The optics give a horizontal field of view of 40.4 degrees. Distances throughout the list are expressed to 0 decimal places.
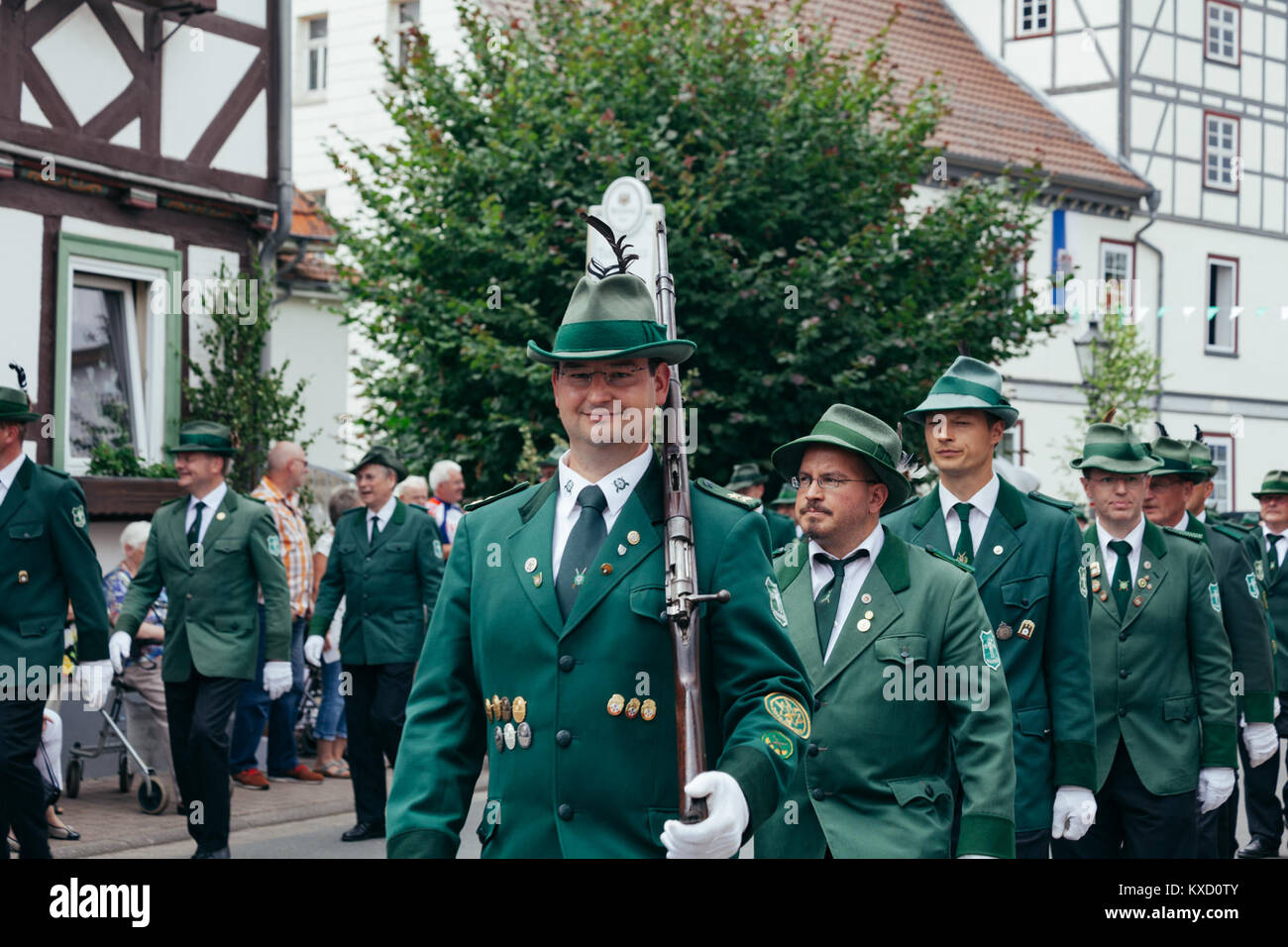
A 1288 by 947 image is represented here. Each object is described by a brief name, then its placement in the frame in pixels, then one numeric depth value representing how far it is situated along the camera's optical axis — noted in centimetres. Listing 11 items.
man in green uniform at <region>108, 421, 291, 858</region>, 880
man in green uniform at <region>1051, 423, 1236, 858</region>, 691
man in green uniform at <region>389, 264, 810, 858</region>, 356
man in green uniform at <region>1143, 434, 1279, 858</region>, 838
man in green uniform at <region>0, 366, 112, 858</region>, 755
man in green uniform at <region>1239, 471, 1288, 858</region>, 1139
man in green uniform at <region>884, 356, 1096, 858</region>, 570
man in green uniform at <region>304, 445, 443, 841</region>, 1035
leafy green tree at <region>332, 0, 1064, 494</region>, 1588
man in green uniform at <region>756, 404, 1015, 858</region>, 470
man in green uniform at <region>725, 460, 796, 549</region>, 1448
